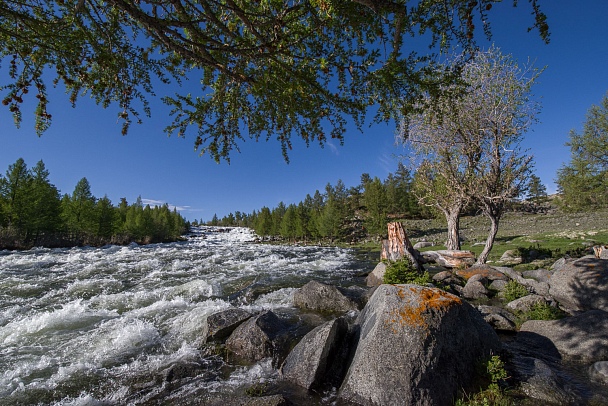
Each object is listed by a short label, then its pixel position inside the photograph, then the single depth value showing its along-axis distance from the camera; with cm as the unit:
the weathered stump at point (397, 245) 1587
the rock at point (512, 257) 1673
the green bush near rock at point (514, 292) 952
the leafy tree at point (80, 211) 4681
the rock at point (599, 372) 451
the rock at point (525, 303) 815
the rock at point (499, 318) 700
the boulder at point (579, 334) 536
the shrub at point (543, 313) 726
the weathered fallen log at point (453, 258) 1807
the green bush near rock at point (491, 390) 391
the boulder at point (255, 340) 601
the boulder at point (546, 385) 404
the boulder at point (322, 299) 902
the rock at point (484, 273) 1183
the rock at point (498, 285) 1054
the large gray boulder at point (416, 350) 405
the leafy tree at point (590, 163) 2578
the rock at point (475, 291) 1029
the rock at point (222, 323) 683
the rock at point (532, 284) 979
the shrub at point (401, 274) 1095
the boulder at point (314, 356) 476
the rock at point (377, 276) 1335
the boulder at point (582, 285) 809
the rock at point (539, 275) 1108
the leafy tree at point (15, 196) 3775
